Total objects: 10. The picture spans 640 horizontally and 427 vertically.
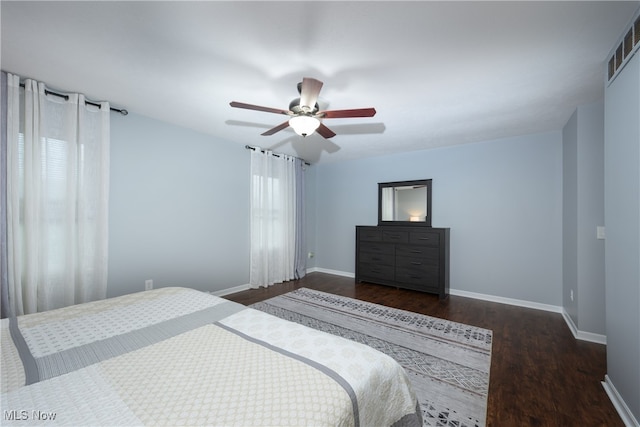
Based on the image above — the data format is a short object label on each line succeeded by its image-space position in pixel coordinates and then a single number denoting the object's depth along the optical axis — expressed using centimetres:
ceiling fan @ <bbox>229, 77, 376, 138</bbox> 187
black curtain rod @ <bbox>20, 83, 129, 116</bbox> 235
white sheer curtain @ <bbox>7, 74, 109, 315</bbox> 215
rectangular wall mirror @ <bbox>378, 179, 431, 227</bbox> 427
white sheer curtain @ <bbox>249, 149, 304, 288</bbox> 420
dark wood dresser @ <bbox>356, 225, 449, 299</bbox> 379
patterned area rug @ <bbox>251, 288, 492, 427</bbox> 165
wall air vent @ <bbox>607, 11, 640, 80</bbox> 143
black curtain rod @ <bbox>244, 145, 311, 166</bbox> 409
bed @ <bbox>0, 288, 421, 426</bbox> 81
